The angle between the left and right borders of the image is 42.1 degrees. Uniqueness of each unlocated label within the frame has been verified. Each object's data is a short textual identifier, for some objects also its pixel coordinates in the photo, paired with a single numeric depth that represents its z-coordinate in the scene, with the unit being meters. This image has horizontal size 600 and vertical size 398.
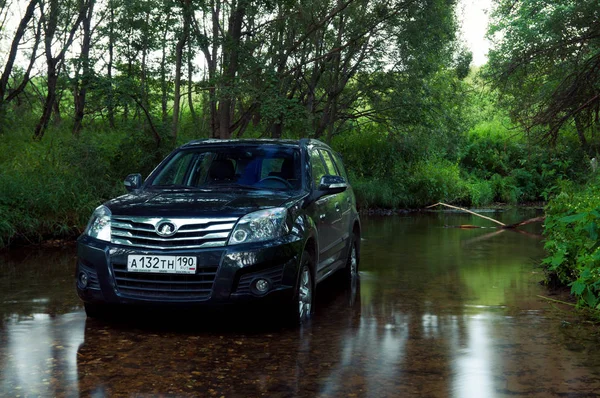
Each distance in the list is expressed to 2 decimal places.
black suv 6.49
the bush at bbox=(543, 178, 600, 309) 7.26
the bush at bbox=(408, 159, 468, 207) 30.44
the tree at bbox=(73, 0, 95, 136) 17.14
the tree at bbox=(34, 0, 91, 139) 22.09
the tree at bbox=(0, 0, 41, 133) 18.92
